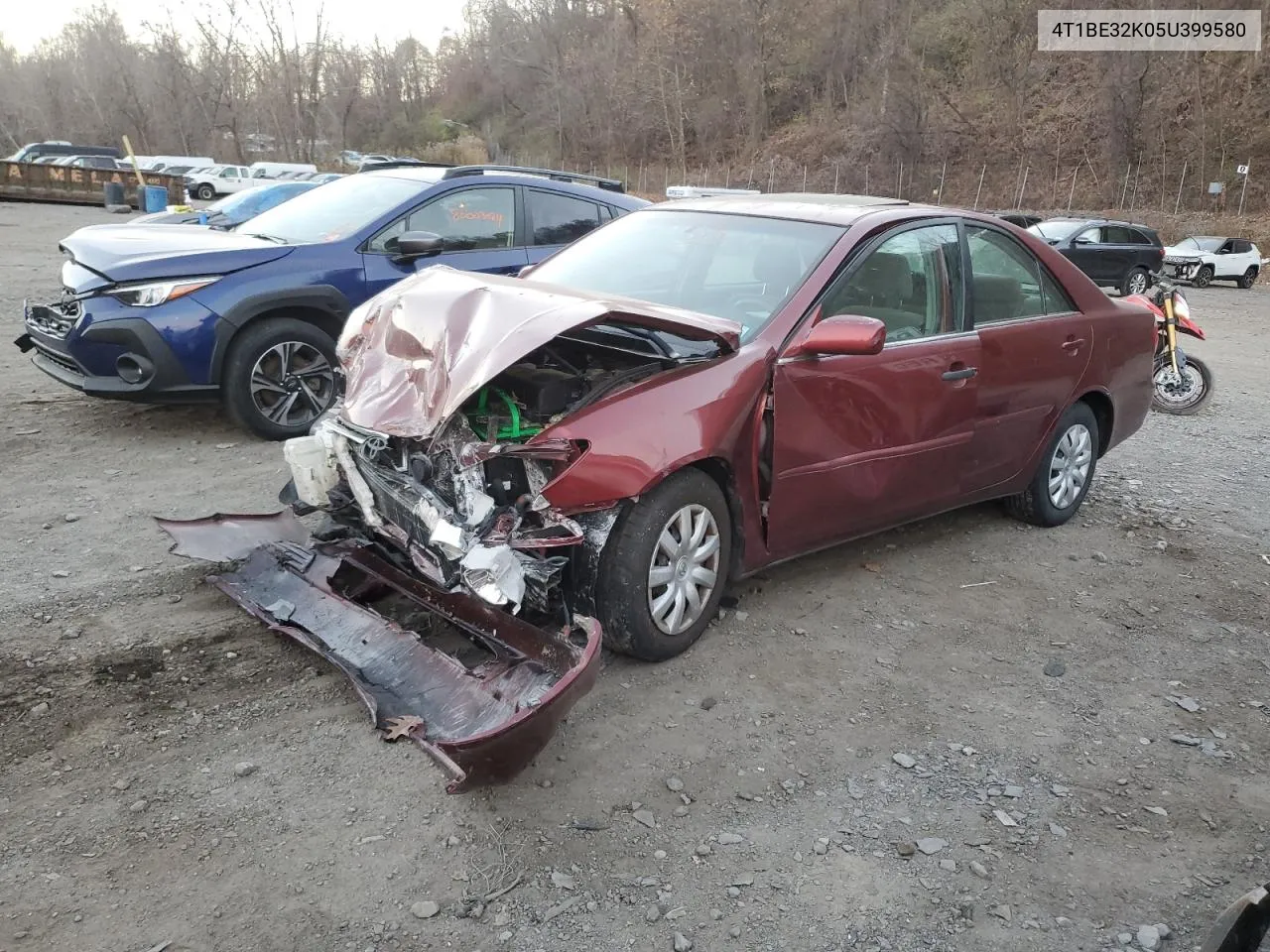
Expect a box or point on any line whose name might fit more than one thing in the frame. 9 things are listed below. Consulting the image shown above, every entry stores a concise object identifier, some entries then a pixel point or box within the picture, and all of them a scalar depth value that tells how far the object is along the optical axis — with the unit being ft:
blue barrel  85.71
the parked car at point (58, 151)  129.84
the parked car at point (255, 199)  47.44
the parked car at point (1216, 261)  77.36
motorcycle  29.32
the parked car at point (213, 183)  103.55
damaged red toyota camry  10.57
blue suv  18.80
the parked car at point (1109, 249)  66.85
